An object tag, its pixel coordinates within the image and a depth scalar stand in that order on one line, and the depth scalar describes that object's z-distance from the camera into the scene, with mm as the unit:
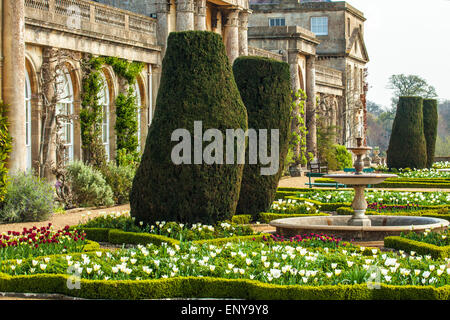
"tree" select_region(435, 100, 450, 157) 74062
